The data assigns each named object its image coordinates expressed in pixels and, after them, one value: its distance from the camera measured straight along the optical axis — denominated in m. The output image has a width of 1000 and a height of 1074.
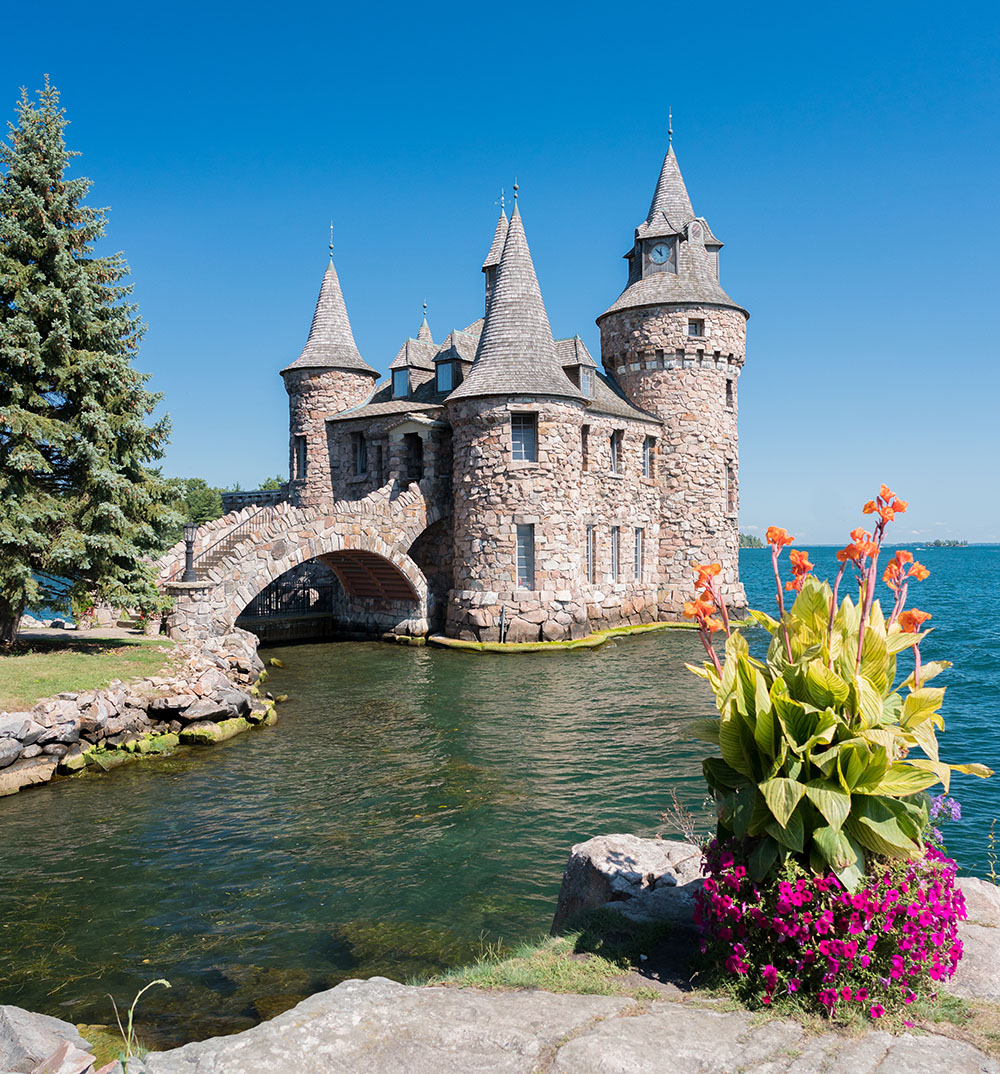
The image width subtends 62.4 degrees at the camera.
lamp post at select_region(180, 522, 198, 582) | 21.41
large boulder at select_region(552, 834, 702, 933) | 5.86
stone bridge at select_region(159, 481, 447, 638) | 21.27
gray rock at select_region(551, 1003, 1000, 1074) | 3.76
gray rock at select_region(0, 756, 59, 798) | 12.17
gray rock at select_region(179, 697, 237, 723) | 15.44
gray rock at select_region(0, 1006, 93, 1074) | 4.32
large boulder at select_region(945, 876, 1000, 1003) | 4.57
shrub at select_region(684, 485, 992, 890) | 4.42
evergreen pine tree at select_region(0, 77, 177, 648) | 16.25
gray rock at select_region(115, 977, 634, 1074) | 3.88
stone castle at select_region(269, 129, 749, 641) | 26.44
